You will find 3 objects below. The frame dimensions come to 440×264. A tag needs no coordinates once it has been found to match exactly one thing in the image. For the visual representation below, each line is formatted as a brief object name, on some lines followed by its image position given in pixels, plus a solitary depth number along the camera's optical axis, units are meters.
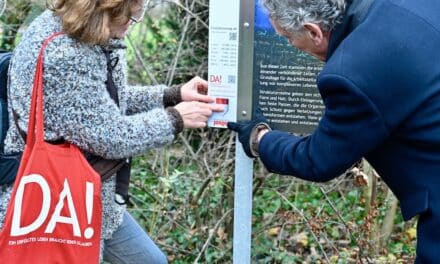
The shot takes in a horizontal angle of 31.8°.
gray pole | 3.37
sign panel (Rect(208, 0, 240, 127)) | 3.23
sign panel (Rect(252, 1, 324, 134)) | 3.24
